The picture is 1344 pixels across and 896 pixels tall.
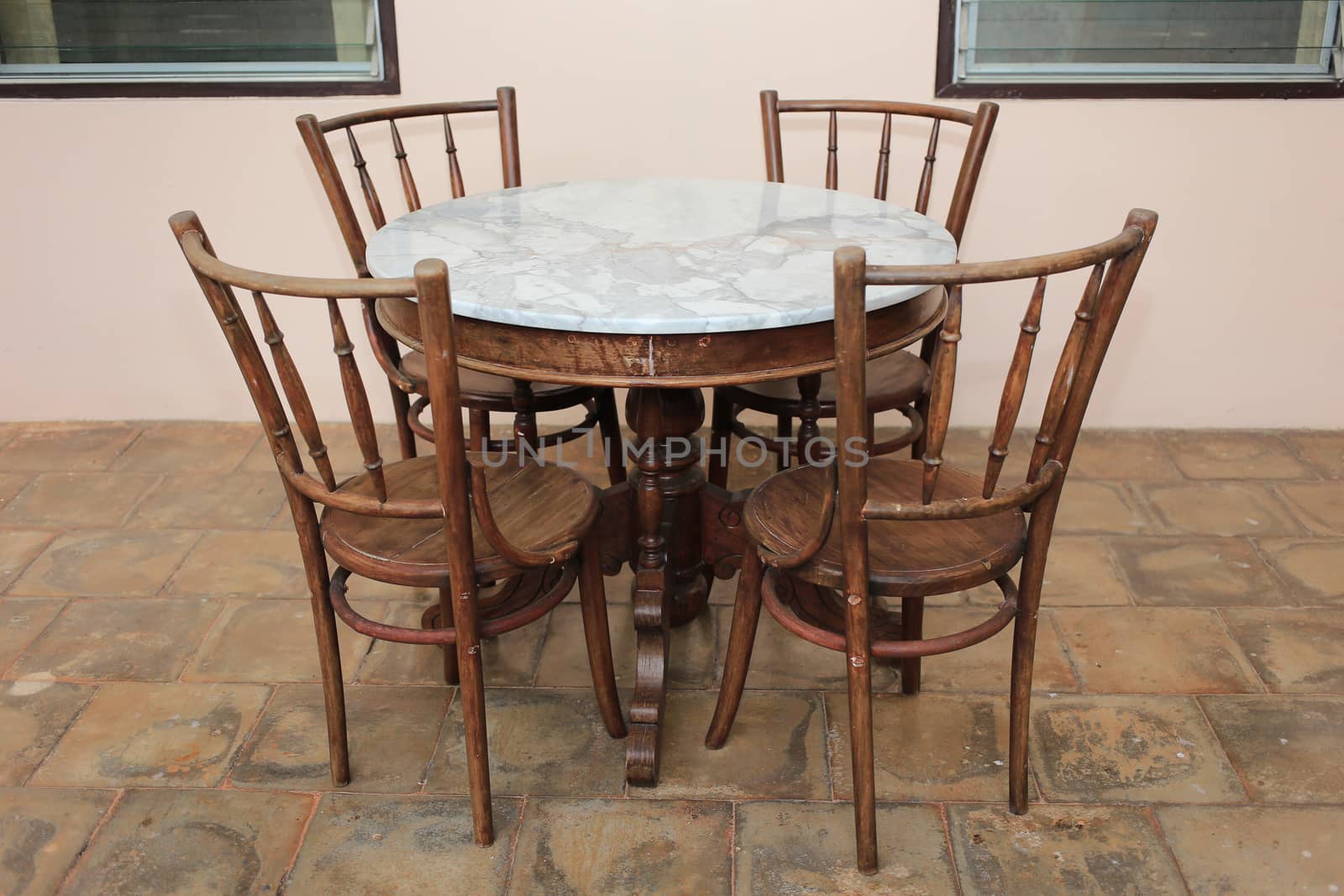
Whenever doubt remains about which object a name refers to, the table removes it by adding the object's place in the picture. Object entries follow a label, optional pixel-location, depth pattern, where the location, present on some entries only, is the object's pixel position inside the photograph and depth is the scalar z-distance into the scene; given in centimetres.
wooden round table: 165
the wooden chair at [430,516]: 152
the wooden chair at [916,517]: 148
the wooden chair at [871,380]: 233
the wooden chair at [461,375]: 235
